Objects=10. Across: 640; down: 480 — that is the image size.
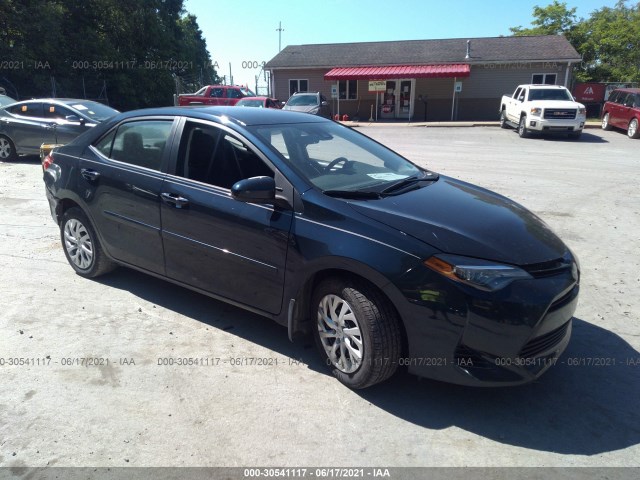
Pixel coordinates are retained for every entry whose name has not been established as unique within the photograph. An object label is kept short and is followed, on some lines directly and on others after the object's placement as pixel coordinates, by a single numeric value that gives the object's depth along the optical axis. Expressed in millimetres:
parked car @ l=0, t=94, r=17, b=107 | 14270
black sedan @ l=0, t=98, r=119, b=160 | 11500
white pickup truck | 18266
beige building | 28906
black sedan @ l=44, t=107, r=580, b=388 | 2955
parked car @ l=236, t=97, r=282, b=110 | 22434
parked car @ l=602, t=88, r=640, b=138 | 18844
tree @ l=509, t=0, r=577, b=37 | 40938
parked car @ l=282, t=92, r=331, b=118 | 23695
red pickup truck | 26156
